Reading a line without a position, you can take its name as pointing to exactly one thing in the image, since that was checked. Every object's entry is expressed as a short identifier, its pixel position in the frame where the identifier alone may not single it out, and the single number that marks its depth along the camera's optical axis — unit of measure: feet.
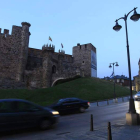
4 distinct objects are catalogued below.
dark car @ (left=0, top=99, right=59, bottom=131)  20.16
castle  122.42
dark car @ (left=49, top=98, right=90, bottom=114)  41.24
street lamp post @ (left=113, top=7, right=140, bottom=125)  23.95
